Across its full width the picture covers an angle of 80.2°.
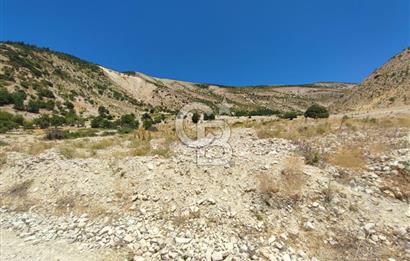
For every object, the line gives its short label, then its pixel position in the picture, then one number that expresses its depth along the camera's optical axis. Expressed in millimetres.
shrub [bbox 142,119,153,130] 23023
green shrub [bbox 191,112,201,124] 25719
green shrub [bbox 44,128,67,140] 16962
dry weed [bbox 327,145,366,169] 8727
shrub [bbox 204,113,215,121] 28566
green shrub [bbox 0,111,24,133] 20570
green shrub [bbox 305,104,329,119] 23547
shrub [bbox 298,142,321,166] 9062
